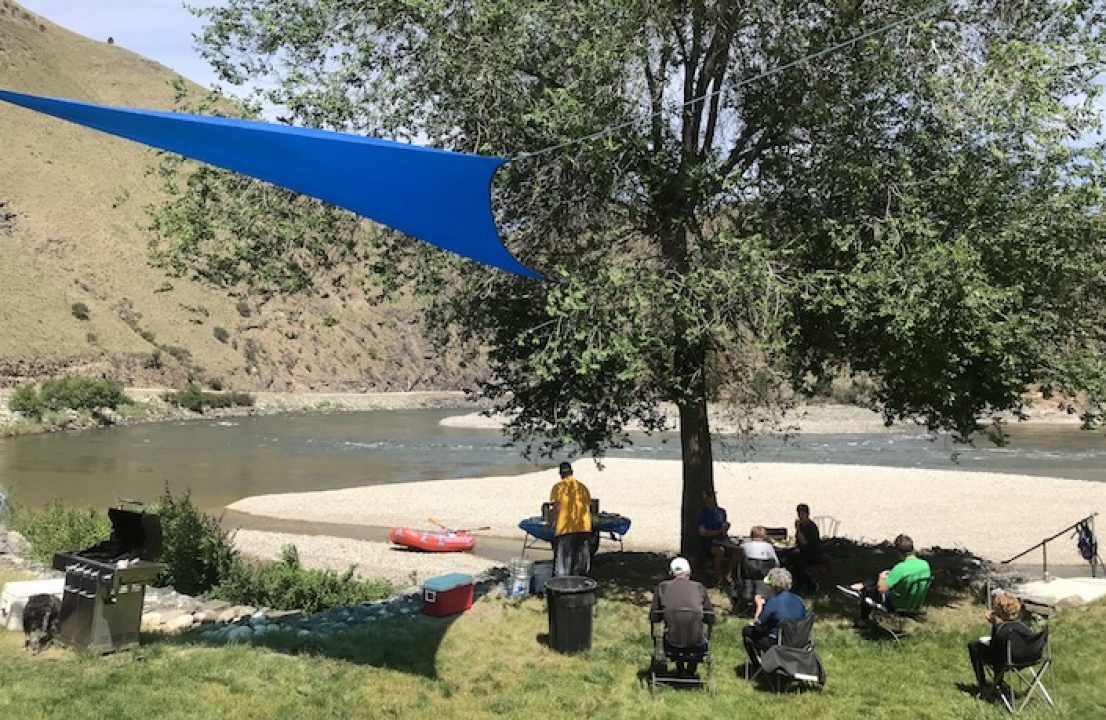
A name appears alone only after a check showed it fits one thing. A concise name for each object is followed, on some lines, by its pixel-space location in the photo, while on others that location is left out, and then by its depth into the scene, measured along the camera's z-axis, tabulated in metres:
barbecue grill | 6.06
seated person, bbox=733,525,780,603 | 8.30
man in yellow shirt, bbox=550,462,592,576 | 8.26
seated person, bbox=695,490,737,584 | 9.43
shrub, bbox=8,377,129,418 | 49.00
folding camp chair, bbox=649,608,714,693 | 6.32
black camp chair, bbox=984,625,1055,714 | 5.82
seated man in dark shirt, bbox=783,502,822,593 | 9.34
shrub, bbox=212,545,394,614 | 10.49
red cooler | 8.05
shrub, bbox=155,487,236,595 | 10.94
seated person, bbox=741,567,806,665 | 6.38
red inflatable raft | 17.53
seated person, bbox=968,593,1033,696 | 5.89
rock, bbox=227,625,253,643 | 6.95
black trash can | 7.11
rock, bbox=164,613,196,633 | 7.77
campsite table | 11.15
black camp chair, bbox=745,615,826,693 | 6.26
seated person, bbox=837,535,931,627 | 7.60
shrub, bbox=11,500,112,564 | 11.82
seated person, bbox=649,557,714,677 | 6.33
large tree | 7.61
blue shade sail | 5.80
